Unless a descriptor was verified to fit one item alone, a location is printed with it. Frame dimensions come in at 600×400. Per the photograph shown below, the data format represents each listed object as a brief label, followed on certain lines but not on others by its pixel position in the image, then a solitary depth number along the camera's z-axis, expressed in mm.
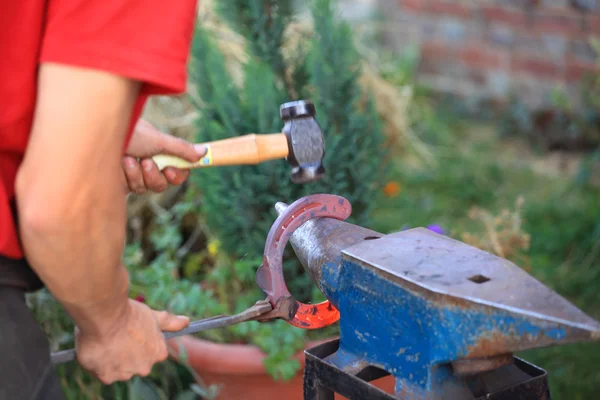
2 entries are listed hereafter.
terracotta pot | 2273
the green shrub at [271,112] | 2422
